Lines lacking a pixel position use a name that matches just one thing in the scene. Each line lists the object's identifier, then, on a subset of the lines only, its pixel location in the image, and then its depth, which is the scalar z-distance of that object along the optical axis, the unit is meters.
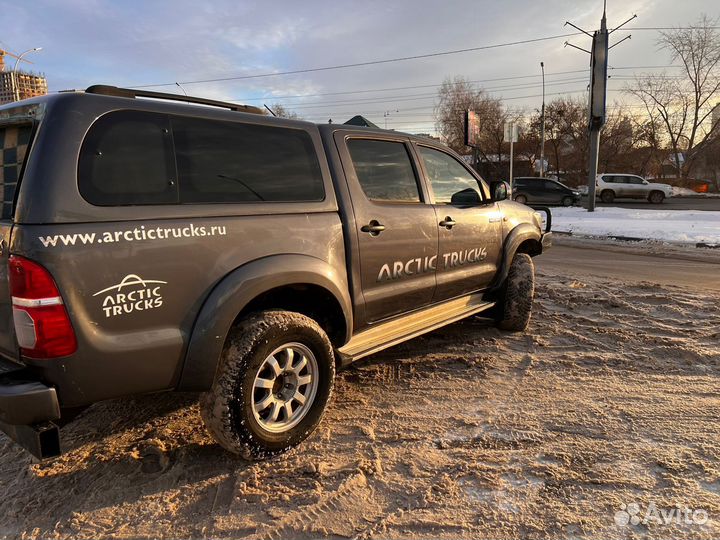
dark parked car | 26.67
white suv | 27.69
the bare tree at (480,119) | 46.28
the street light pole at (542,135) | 36.02
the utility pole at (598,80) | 18.34
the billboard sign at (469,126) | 22.46
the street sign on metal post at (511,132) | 19.14
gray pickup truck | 2.08
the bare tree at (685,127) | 35.42
